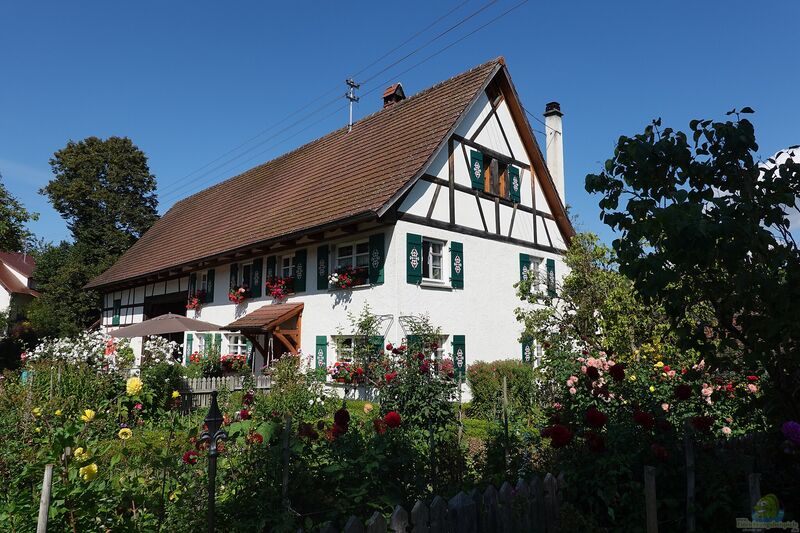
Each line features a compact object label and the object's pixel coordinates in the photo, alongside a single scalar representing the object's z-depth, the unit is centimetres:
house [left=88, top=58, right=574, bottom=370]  1255
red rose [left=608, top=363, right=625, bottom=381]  395
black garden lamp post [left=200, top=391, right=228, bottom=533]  287
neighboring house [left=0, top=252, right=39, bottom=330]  4338
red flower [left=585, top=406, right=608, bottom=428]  337
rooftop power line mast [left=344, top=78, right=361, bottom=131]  1939
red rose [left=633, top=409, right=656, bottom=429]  349
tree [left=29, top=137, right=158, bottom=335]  2959
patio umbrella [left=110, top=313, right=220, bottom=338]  1456
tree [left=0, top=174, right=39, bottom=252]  2268
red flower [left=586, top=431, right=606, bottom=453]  336
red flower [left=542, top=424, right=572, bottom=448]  333
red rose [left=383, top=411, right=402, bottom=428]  374
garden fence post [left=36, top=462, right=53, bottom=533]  266
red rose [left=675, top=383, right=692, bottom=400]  376
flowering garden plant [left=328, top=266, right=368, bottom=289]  1284
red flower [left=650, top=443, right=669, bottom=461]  330
